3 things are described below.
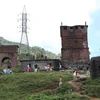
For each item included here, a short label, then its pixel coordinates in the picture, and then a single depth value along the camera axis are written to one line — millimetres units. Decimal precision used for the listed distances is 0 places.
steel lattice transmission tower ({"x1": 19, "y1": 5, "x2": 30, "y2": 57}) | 41032
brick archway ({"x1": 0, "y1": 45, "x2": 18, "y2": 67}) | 34996
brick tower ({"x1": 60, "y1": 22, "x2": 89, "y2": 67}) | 35200
